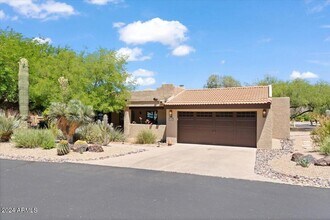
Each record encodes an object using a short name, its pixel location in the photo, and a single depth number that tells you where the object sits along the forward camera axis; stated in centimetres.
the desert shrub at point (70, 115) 1717
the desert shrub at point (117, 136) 2191
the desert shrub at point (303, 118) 5781
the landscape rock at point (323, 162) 1186
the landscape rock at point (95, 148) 1608
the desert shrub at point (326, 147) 1454
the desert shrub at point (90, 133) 1927
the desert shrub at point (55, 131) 1855
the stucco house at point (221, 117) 1927
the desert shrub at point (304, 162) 1165
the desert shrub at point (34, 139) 1688
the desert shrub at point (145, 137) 2162
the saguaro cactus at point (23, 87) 2156
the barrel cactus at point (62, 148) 1483
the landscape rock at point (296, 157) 1286
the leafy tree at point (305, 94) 3494
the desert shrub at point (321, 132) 1652
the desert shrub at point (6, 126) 1947
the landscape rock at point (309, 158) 1221
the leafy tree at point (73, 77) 2327
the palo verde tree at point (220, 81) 6409
